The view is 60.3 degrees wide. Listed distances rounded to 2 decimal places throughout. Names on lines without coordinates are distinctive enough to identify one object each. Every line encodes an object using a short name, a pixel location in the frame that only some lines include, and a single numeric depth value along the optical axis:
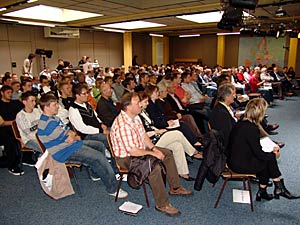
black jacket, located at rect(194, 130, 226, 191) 2.57
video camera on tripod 9.91
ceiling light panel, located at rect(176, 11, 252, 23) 9.48
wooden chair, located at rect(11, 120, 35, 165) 3.26
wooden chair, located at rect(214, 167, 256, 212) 2.52
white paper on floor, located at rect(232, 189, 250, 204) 2.75
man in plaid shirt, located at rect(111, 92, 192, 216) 2.49
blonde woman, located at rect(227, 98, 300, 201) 2.45
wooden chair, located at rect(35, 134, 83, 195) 2.74
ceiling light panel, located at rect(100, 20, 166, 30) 11.36
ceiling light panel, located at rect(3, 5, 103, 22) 8.53
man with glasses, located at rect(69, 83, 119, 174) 3.29
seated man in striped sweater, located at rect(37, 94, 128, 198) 2.70
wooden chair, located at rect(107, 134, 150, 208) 2.60
